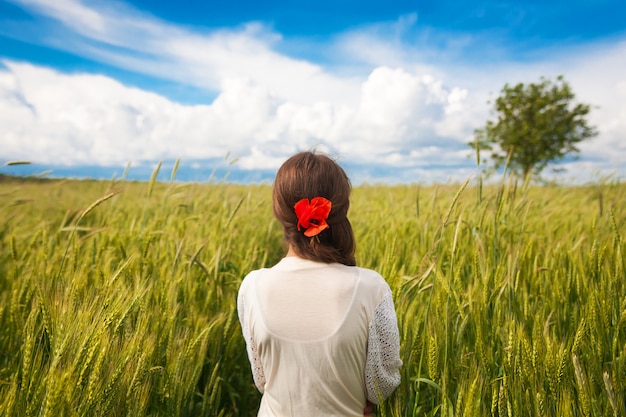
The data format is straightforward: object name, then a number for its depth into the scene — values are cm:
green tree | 2038
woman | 132
